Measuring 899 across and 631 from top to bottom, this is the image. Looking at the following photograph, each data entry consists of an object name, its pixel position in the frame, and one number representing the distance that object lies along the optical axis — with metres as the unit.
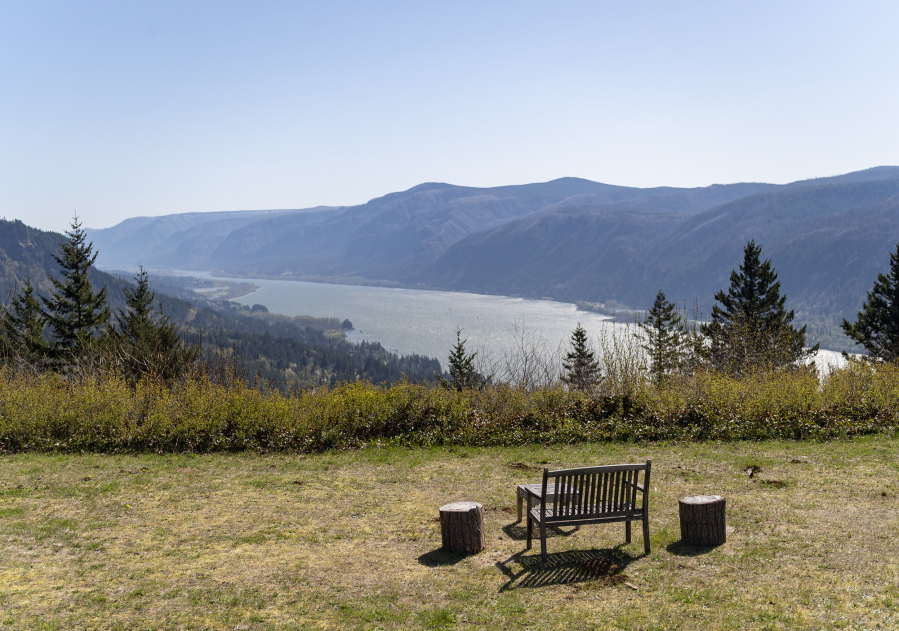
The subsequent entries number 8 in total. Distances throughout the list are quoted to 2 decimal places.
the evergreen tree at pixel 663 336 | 21.25
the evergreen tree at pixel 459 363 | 40.35
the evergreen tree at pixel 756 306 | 33.99
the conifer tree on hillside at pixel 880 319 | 38.66
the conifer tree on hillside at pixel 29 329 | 29.77
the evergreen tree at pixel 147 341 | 20.12
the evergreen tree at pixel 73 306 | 32.59
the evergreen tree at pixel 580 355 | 42.47
